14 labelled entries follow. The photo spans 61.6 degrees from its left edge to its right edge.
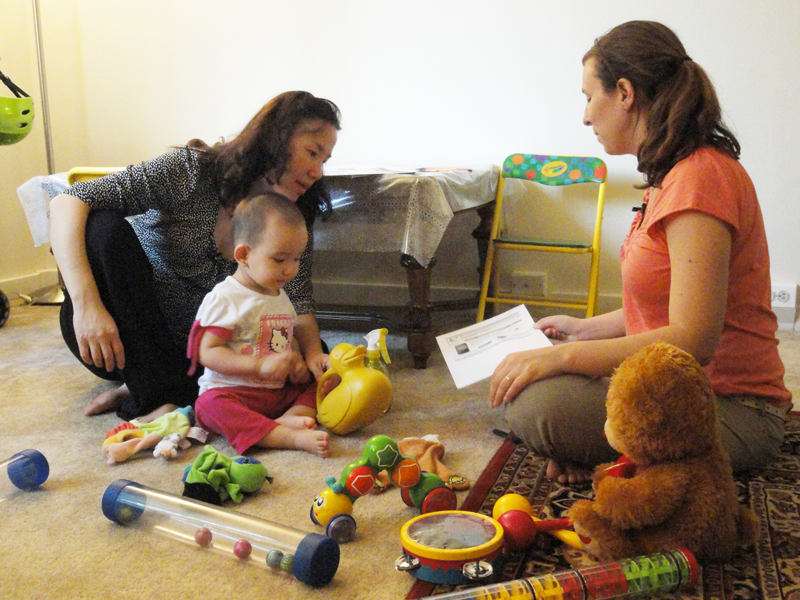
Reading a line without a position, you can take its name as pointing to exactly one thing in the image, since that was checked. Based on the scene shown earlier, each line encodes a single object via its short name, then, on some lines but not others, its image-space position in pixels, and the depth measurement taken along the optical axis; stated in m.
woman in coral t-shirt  0.94
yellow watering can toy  1.34
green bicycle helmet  2.20
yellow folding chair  2.24
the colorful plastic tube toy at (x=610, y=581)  0.74
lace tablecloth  1.79
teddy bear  0.81
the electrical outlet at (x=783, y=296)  2.32
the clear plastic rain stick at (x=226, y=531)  0.84
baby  1.32
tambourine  0.80
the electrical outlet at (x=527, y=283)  2.56
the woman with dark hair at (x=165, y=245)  1.40
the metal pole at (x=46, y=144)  2.76
